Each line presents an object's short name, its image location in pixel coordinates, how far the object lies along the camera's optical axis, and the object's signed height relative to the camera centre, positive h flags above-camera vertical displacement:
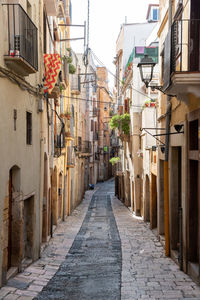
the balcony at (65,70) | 21.26 +4.46
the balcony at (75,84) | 29.44 +5.08
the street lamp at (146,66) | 11.14 +2.42
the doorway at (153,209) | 18.45 -2.47
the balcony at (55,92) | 15.55 +2.40
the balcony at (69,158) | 25.22 -0.21
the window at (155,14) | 40.04 +13.63
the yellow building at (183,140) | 9.09 +0.37
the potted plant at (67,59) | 21.40 +5.14
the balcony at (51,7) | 15.65 +5.76
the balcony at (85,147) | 38.05 +0.72
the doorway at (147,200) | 21.83 -2.46
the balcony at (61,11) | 20.92 +7.41
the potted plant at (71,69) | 24.46 +5.09
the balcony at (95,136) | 56.41 +2.57
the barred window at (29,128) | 11.98 +0.79
